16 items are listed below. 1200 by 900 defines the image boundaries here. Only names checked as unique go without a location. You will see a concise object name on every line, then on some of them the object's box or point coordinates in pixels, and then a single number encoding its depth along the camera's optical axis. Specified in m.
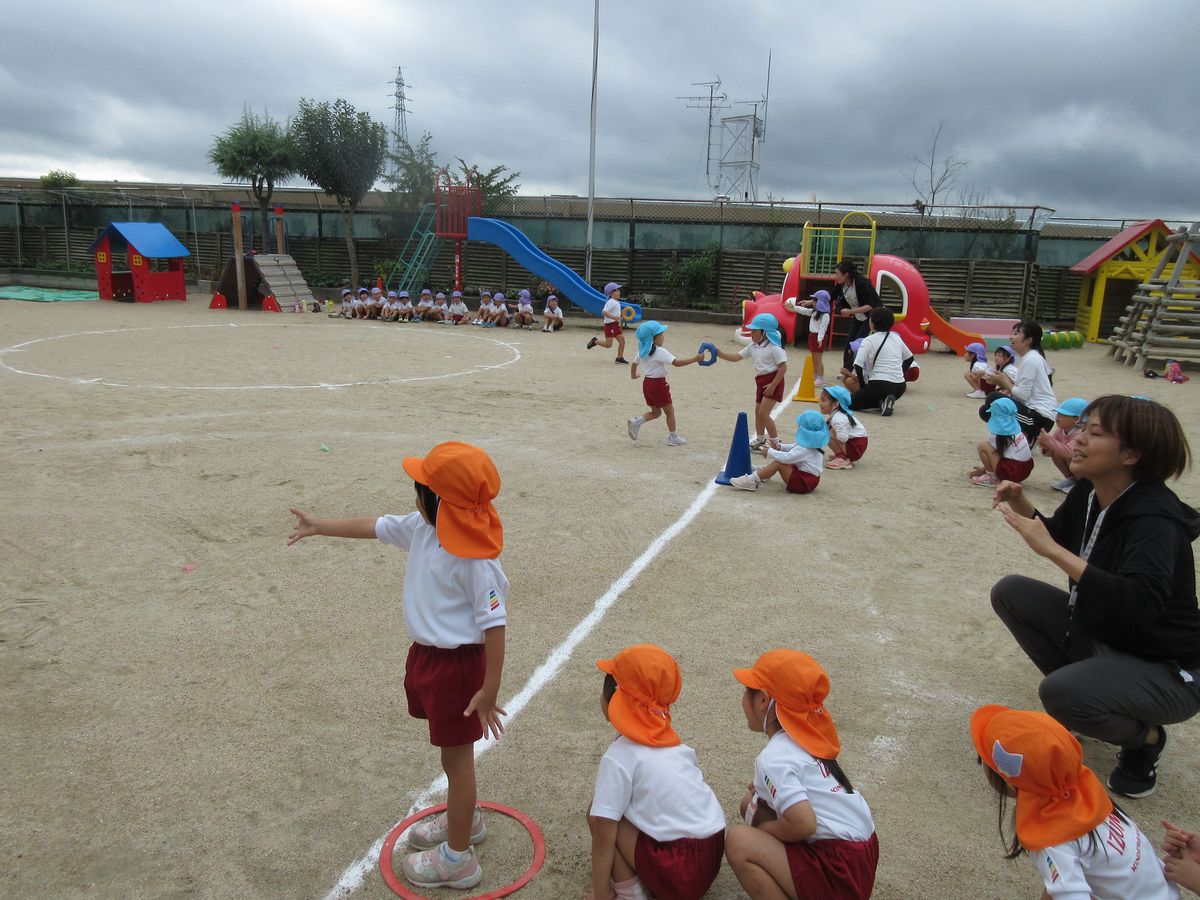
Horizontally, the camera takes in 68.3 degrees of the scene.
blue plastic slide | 22.09
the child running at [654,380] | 9.14
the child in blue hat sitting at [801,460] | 7.47
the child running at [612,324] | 15.53
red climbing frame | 23.80
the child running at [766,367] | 9.30
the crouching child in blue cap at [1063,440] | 7.09
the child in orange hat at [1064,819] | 2.33
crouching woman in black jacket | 3.24
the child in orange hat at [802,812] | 2.69
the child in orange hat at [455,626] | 2.80
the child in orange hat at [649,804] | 2.74
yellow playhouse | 20.47
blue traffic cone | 7.83
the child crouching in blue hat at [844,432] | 8.46
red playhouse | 23.81
